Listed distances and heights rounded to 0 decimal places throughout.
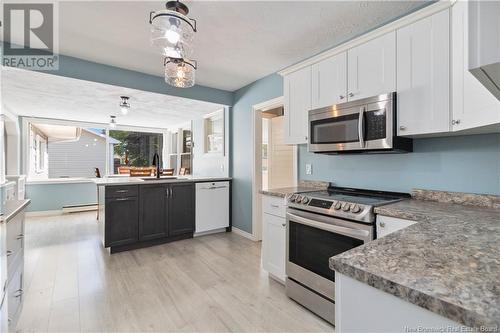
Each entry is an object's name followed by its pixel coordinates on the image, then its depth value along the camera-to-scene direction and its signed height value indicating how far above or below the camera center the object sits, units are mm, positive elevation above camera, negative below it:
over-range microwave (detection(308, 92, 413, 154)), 1838 +324
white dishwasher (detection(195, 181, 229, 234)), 3908 -685
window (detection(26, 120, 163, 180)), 5781 +411
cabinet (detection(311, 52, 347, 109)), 2168 +806
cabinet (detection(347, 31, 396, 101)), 1862 +811
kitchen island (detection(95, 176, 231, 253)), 3168 -656
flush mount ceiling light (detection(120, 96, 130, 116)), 3695 +967
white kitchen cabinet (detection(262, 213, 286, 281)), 2334 -812
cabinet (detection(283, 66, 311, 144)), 2498 +675
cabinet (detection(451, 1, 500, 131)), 1380 +448
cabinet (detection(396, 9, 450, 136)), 1594 +637
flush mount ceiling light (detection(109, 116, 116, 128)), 5346 +1011
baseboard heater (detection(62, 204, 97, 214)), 5598 -1024
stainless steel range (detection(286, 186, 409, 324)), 1670 -527
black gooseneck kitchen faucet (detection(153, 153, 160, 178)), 3879 +25
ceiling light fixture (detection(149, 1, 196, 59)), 1687 +1024
